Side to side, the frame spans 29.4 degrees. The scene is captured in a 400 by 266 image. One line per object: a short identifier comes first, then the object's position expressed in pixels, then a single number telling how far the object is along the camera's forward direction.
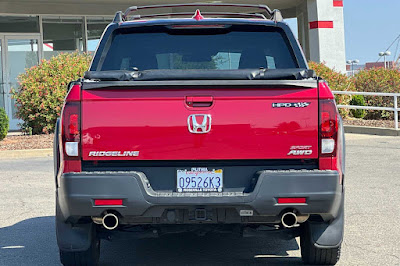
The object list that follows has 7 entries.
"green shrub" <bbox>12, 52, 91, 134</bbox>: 18.30
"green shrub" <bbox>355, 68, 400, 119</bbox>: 21.58
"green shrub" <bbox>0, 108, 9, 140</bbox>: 17.45
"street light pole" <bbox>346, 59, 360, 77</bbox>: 46.59
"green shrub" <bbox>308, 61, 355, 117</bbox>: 20.83
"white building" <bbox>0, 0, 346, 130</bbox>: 24.28
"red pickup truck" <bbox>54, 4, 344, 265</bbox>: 5.14
